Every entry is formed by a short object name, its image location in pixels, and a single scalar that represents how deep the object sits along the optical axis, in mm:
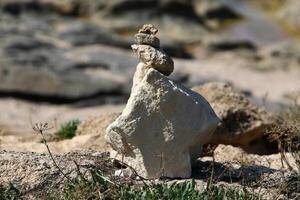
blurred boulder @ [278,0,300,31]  67271
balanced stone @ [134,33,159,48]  12241
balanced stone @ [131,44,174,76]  12035
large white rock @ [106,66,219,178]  11828
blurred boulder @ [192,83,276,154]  16978
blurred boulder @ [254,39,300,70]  53059
